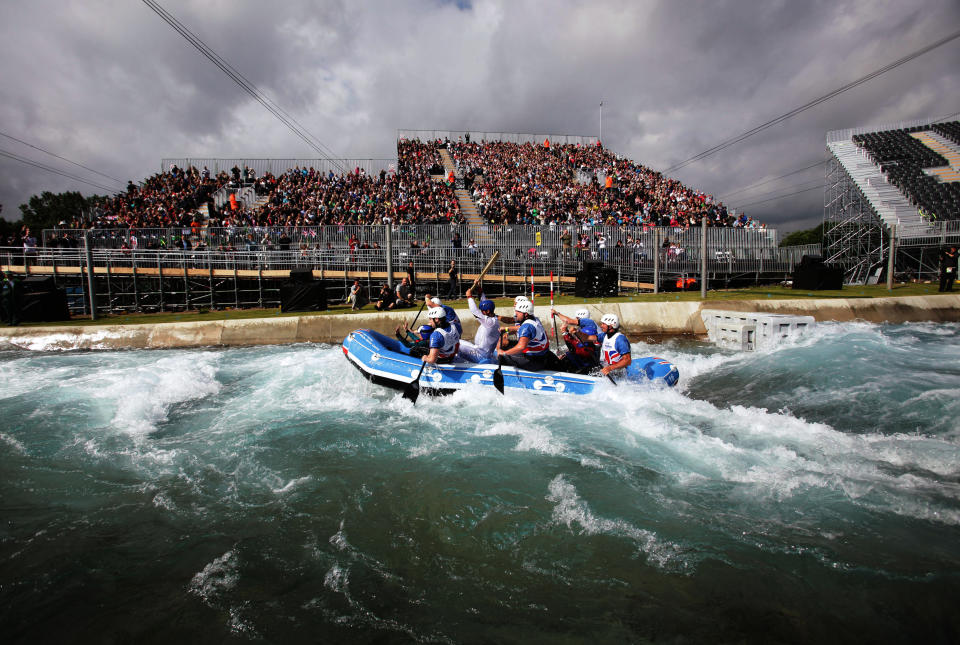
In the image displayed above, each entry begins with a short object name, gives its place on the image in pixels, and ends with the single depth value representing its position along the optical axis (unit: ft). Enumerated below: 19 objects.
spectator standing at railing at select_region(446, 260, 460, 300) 55.88
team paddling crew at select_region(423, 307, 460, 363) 25.73
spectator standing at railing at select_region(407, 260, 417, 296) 55.36
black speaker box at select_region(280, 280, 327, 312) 49.24
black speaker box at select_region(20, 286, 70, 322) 45.37
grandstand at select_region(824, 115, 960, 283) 83.12
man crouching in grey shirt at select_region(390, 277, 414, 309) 52.01
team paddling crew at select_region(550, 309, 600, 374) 28.63
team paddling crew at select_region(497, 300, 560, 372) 26.11
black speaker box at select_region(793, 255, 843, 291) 64.44
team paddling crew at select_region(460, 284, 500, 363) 28.73
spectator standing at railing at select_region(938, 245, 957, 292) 58.90
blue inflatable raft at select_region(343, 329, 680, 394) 25.26
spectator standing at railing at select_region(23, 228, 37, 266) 54.78
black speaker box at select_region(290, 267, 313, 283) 49.62
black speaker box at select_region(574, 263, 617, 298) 56.65
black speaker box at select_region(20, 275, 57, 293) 45.95
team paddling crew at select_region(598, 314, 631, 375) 25.48
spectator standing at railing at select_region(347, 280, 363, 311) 51.52
